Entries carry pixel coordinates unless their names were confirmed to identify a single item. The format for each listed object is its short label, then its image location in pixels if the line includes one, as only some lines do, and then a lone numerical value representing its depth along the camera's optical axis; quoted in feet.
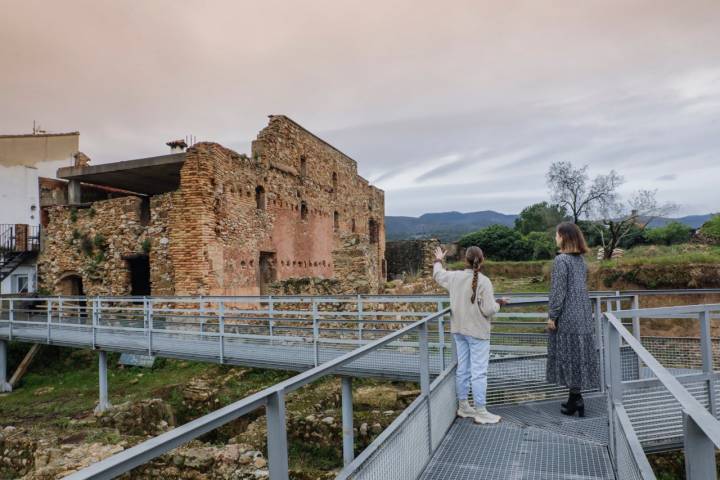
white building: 59.06
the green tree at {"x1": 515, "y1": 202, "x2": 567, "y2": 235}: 187.21
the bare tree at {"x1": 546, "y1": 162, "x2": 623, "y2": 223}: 114.42
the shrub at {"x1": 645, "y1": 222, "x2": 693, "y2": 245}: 111.34
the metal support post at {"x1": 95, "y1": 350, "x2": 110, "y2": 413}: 35.52
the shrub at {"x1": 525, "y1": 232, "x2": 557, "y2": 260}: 127.16
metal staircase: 58.23
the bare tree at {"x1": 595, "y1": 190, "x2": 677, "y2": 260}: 92.79
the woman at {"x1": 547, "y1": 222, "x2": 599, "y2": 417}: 14.02
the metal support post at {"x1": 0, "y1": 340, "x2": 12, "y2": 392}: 44.32
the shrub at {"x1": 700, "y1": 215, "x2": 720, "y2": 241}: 84.93
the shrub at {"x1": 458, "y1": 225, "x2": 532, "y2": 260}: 135.03
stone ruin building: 47.42
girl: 14.05
